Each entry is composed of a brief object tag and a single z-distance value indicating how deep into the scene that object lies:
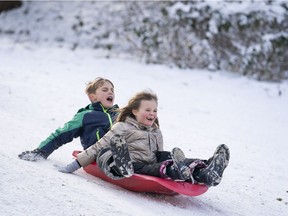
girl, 7.14
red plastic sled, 7.19
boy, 8.43
